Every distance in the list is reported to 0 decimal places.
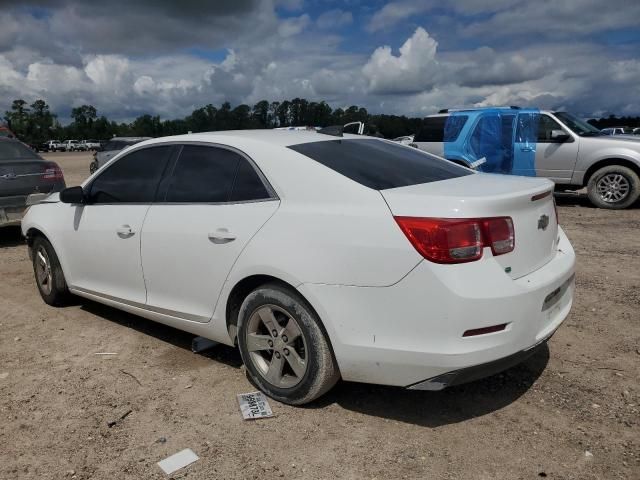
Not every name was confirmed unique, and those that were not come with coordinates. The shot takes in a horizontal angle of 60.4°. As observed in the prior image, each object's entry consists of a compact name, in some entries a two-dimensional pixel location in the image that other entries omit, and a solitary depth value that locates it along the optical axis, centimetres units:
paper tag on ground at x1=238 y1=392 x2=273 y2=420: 315
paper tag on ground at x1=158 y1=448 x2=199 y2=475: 270
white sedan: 263
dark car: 770
